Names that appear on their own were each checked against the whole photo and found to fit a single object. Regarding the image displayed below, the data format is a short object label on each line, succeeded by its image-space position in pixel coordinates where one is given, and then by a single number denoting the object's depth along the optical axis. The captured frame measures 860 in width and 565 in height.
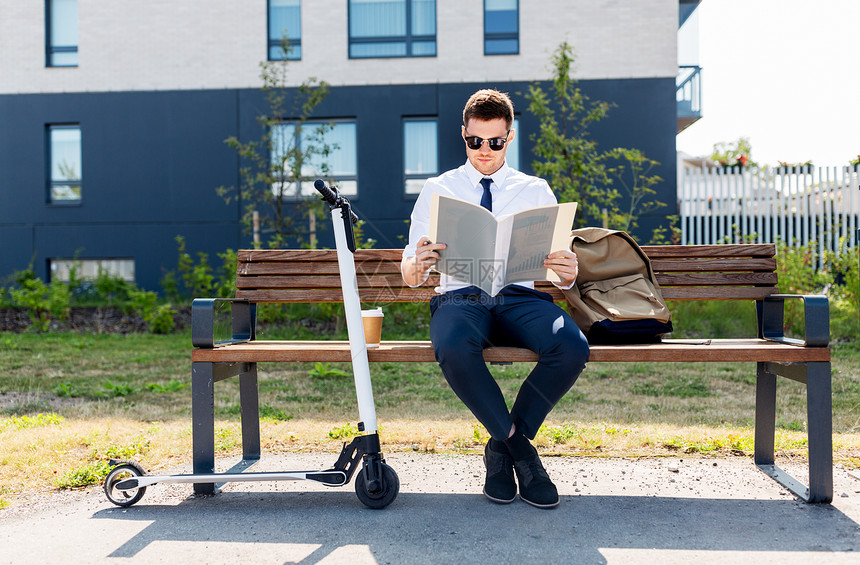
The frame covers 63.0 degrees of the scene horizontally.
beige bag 2.98
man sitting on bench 2.62
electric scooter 2.62
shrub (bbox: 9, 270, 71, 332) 9.59
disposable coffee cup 2.92
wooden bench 2.73
